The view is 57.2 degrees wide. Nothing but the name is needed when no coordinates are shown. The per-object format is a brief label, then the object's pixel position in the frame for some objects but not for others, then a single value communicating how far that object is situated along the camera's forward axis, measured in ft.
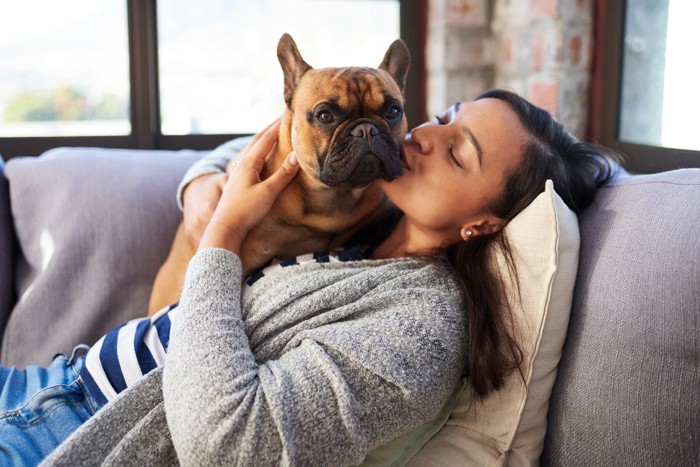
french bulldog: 4.28
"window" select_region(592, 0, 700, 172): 5.93
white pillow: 3.49
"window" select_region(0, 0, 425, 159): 8.49
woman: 2.99
